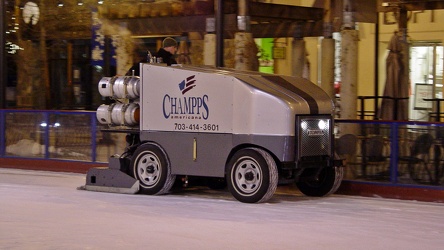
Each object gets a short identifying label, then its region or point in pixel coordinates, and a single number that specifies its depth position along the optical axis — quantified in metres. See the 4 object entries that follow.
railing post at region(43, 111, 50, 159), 15.61
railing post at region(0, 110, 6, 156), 16.44
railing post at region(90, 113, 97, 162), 14.91
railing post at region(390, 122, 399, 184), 12.17
